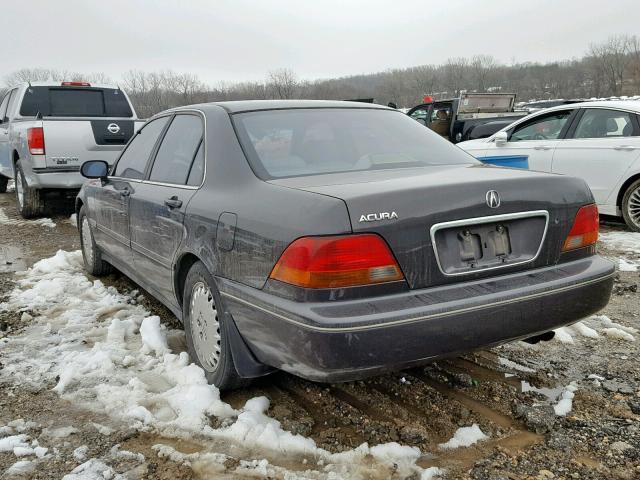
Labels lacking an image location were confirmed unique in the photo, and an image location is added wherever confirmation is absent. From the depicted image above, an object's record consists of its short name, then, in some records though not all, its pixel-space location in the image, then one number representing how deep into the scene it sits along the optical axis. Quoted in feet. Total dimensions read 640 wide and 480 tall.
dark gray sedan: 7.16
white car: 21.31
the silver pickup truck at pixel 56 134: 25.36
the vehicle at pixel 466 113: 39.65
